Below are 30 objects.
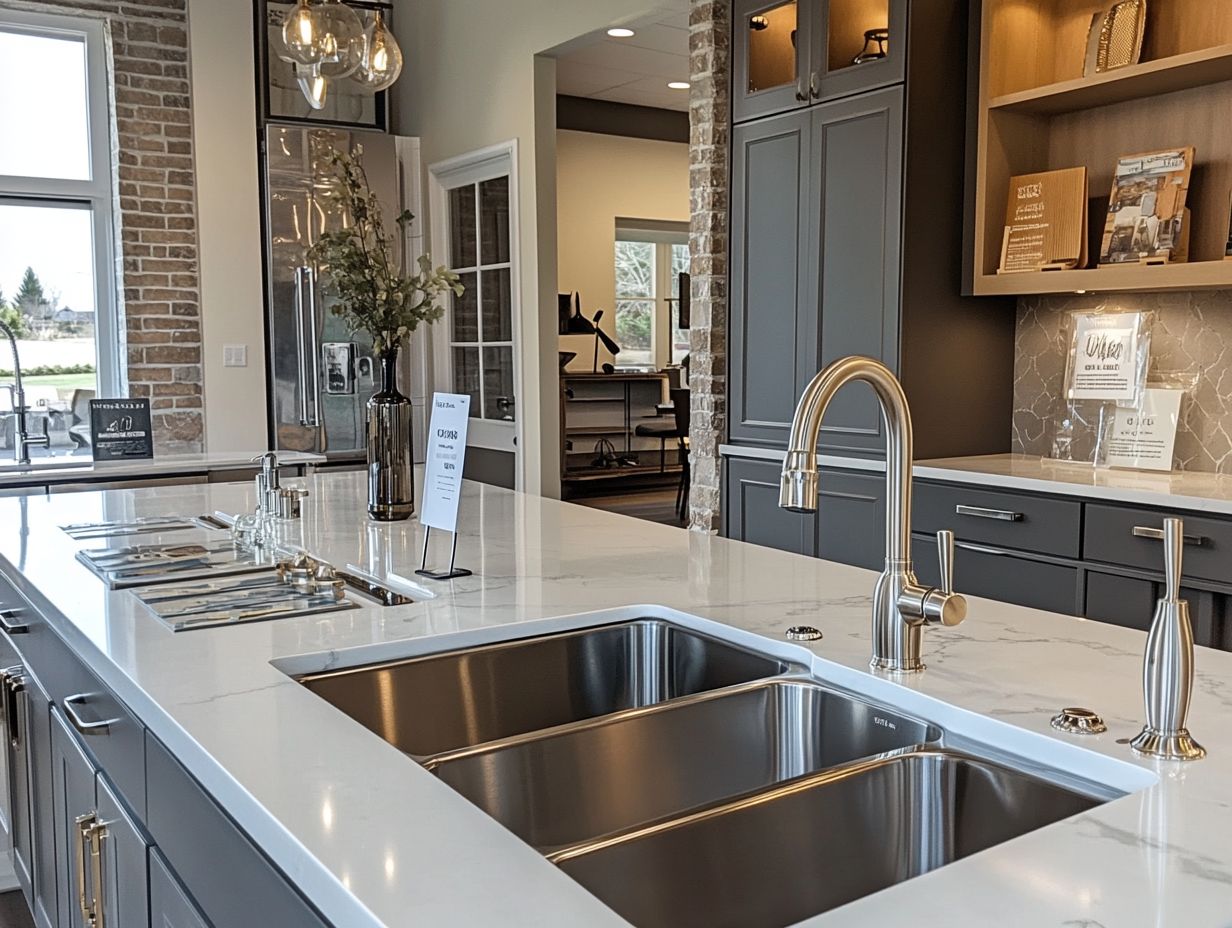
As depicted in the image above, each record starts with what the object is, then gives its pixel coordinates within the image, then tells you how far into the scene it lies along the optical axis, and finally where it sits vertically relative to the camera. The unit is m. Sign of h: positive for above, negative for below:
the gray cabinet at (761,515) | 3.79 -0.56
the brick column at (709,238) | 4.15 +0.45
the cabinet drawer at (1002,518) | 2.88 -0.44
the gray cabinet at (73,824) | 1.53 -0.69
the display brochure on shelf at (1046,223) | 3.33 +0.41
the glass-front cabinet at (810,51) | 3.46 +1.02
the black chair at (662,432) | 9.12 -0.60
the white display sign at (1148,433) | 3.21 -0.23
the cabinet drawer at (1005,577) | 2.90 -0.60
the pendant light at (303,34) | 2.65 +0.78
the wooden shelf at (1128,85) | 2.90 +0.77
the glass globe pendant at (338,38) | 2.68 +0.78
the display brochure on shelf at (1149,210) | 3.11 +0.42
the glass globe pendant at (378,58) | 2.83 +0.77
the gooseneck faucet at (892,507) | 1.09 -0.16
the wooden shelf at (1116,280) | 2.89 +0.21
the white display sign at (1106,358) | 3.31 -0.01
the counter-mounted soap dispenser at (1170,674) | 0.98 -0.29
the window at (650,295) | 9.89 +0.57
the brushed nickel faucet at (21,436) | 4.36 -0.30
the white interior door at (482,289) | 5.62 +0.36
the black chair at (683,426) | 7.57 -0.46
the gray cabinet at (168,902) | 1.14 -0.58
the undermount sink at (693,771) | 0.96 -0.43
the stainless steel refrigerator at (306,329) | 6.01 +0.17
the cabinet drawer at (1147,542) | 2.56 -0.45
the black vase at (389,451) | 2.45 -0.20
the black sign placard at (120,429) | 4.39 -0.27
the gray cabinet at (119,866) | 1.32 -0.63
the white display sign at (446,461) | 1.87 -0.17
